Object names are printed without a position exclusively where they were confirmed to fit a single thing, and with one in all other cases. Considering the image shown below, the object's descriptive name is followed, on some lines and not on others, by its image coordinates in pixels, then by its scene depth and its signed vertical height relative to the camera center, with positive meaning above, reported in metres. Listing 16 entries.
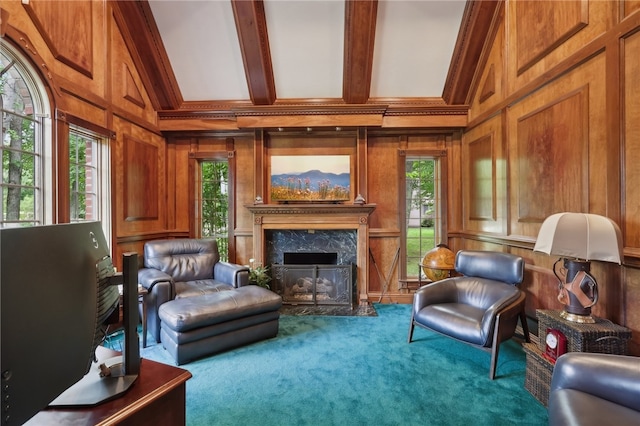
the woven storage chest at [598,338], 1.86 -0.86
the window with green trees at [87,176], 3.09 +0.44
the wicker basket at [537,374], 2.01 -1.22
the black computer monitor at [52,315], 0.59 -0.25
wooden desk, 0.80 -0.59
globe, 3.71 -0.70
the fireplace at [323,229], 4.12 -0.47
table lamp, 1.85 -0.27
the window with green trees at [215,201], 4.70 +0.19
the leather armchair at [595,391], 1.24 -0.89
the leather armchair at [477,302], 2.37 -0.91
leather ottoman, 2.54 -1.05
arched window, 2.38 +0.63
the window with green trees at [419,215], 4.52 -0.07
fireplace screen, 4.12 -1.06
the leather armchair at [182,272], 2.94 -0.73
